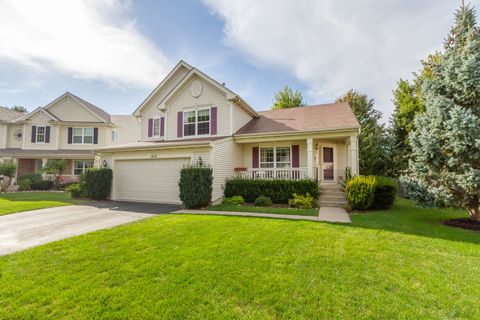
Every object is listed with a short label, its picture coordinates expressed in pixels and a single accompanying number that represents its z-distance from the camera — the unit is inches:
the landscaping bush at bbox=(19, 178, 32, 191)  715.4
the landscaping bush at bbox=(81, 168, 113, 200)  478.4
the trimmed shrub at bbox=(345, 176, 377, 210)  342.0
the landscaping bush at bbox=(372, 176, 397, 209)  364.5
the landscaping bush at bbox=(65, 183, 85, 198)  507.9
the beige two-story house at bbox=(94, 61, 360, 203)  434.6
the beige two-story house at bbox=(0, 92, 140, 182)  799.7
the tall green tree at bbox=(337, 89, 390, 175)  642.2
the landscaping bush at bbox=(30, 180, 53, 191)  731.4
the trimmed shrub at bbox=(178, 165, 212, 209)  373.3
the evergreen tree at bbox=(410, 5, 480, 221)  255.6
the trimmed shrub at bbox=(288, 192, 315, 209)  368.5
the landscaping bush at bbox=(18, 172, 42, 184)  741.3
